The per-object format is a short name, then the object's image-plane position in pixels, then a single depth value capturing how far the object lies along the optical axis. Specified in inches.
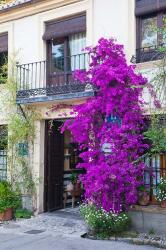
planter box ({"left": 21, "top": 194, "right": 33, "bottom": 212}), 494.9
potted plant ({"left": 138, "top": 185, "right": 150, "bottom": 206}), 400.8
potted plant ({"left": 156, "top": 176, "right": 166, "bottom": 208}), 389.7
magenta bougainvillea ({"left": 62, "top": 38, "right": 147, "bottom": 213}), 389.1
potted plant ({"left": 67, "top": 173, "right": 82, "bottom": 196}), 537.0
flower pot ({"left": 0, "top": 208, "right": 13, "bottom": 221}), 473.7
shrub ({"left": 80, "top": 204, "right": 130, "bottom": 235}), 383.6
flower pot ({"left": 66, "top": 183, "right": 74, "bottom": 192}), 535.8
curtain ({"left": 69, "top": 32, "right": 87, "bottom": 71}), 479.2
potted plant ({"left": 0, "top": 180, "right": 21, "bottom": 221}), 473.7
